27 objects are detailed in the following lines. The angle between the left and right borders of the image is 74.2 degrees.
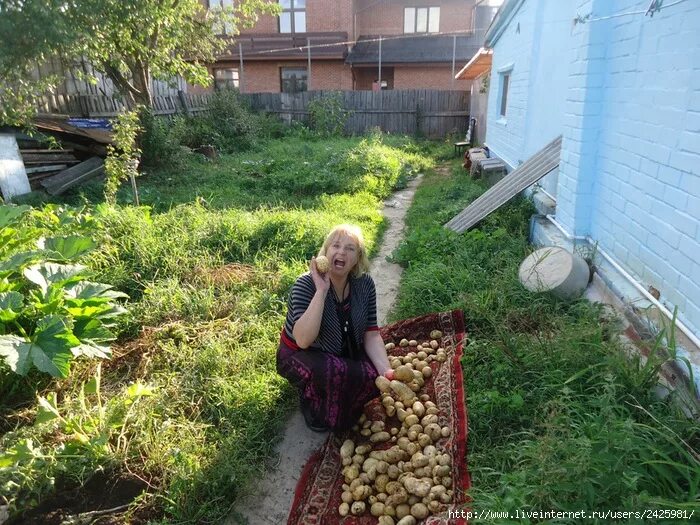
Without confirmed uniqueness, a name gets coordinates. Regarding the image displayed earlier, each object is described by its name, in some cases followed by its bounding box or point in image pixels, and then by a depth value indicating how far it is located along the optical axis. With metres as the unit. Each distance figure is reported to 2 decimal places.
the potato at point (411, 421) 2.73
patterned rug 2.21
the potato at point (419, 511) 2.13
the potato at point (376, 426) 2.74
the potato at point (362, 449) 2.55
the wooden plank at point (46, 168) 7.75
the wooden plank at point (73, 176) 7.66
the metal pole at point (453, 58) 18.64
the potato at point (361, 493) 2.28
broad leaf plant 2.74
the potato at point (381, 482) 2.32
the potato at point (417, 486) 2.21
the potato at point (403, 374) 2.97
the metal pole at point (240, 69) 19.06
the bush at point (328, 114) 16.25
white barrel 3.57
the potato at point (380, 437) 2.66
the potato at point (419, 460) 2.40
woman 2.68
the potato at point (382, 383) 2.72
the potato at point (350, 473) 2.40
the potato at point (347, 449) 2.54
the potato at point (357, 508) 2.21
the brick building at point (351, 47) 19.80
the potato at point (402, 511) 2.16
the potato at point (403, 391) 2.76
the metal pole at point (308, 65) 18.73
